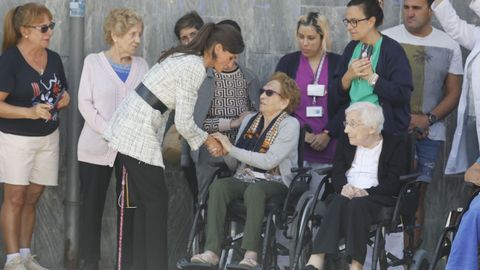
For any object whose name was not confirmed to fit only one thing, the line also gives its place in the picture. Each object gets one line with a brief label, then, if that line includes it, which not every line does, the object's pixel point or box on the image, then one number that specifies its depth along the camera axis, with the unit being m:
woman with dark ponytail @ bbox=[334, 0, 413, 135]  13.58
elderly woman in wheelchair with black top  12.57
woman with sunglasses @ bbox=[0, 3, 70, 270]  14.08
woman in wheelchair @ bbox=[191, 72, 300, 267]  13.21
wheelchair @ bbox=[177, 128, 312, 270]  13.09
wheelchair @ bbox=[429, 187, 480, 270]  12.03
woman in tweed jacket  12.72
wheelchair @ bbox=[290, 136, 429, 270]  12.58
